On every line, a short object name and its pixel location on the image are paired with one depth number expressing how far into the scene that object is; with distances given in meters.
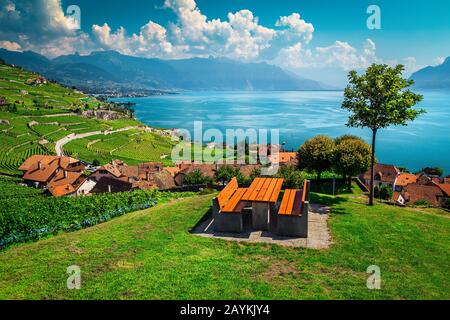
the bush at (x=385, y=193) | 40.28
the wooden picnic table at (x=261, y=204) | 11.77
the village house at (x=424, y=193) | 40.84
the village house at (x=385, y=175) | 54.41
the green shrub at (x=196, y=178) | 39.12
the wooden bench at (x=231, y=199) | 11.77
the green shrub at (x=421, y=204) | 18.51
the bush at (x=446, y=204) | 32.58
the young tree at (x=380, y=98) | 14.95
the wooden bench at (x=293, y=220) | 11.07
